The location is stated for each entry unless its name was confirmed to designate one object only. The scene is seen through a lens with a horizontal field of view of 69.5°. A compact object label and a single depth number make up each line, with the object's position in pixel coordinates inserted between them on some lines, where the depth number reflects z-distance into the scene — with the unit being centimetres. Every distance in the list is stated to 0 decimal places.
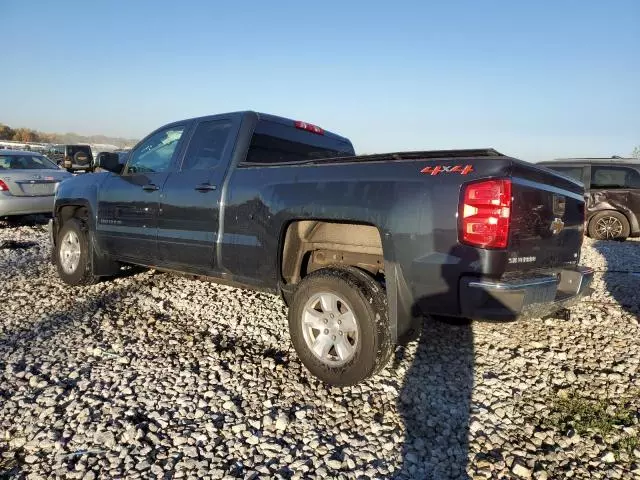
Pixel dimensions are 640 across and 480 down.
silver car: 954
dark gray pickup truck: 270
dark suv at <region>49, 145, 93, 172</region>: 2638
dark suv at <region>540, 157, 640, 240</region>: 990
